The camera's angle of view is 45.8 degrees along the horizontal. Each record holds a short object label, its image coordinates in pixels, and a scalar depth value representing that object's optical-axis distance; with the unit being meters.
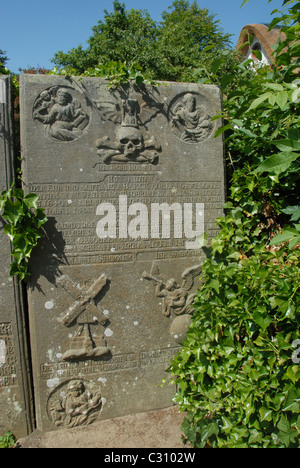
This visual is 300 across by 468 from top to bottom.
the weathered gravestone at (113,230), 2.82
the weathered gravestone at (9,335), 2.70
